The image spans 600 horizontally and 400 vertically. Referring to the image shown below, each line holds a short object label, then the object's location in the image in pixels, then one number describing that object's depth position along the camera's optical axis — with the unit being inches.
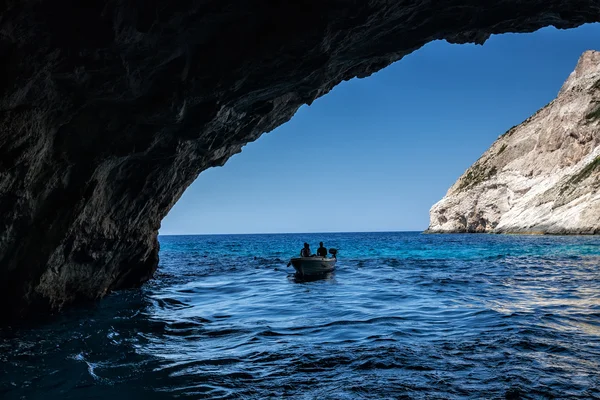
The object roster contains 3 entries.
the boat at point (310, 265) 863.7
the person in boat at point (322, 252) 941.8
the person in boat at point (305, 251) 909.2
